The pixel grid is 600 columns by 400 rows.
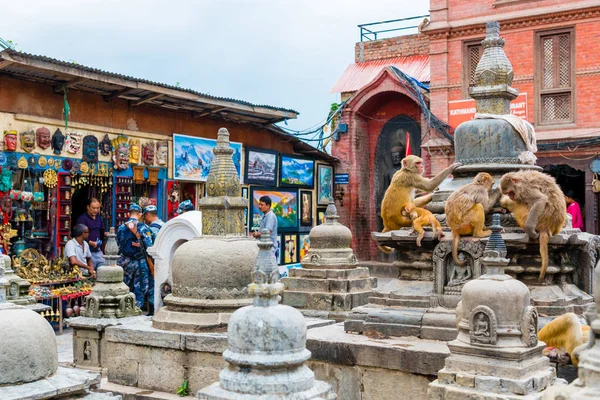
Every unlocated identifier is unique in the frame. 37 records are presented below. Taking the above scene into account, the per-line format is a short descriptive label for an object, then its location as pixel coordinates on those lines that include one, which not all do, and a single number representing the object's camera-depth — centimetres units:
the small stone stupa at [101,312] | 875
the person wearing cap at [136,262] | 1195
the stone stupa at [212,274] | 779
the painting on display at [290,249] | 2033
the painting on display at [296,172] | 2050
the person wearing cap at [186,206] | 1227
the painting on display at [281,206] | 1911
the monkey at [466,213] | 720
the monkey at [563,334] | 594
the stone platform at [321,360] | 664
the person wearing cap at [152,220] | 1219
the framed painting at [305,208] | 2127
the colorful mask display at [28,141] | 1321
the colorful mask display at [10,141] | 1292
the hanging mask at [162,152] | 1633
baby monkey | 758
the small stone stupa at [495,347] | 548
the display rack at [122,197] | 1525
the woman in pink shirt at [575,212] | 1592
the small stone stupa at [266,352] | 414
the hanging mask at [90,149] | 1452
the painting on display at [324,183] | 2220
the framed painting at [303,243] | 2114
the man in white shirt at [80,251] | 1312
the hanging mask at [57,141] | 1384
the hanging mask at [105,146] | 1493
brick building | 1853
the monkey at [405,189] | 821
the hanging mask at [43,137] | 1353
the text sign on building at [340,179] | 2320
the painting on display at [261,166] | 1906
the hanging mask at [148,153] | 1599
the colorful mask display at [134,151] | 1562
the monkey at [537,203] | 702
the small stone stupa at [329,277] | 1084
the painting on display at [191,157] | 1680
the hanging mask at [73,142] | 1417
